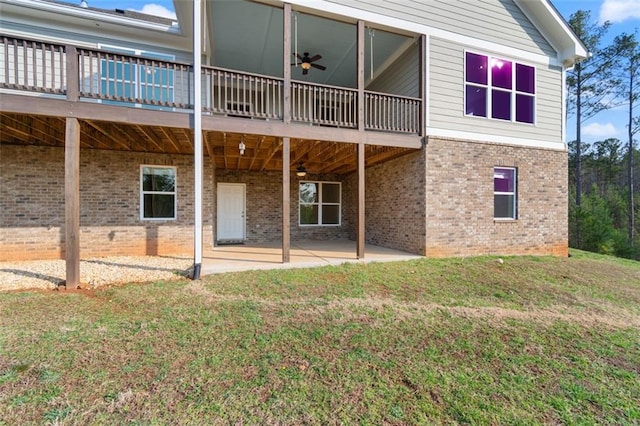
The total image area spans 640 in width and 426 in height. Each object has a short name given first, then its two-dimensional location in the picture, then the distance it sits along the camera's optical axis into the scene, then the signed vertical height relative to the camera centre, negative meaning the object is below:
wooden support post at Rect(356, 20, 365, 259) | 7.14 +1.53
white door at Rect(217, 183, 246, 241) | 10.89 +0.03
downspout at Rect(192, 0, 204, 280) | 6.05 +1.72
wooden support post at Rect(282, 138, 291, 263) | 6.60 +0.17
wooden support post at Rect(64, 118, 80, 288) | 5.24 +0.11
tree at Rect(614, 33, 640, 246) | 17.33 +7.95
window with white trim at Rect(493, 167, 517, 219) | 8.51 +0.54
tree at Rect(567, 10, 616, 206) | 17.61 +8.19
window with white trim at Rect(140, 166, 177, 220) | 8.24 +0.52
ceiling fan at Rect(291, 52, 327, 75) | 8.23 +4.15
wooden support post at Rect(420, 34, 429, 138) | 7.86 +3.31
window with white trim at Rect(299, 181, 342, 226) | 12.00 +0.35
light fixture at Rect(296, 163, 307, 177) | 10.52 +1.42
